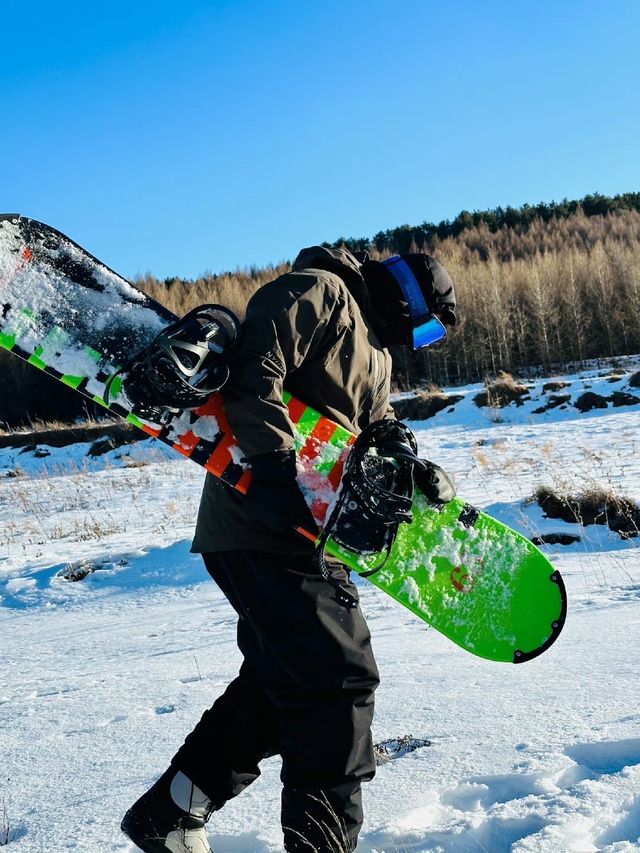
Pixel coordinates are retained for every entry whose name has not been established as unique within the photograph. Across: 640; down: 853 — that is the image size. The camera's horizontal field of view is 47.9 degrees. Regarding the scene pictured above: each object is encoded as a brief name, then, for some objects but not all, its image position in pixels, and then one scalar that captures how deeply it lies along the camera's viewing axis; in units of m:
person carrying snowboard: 1.57
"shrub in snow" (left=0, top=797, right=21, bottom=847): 1.73
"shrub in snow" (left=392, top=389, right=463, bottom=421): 14.23
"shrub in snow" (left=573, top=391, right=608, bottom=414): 12.31
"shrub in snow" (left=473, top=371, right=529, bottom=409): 13.33
